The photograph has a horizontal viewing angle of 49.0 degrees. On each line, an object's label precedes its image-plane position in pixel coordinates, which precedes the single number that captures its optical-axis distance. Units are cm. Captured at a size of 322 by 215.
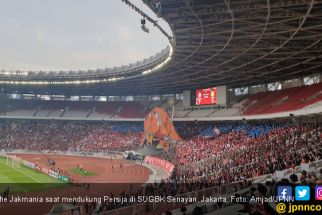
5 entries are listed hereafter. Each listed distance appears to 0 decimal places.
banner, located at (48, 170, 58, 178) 3864
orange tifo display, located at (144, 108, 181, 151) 4909
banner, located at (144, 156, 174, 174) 4161
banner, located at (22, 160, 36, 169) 4564
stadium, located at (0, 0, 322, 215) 2192
